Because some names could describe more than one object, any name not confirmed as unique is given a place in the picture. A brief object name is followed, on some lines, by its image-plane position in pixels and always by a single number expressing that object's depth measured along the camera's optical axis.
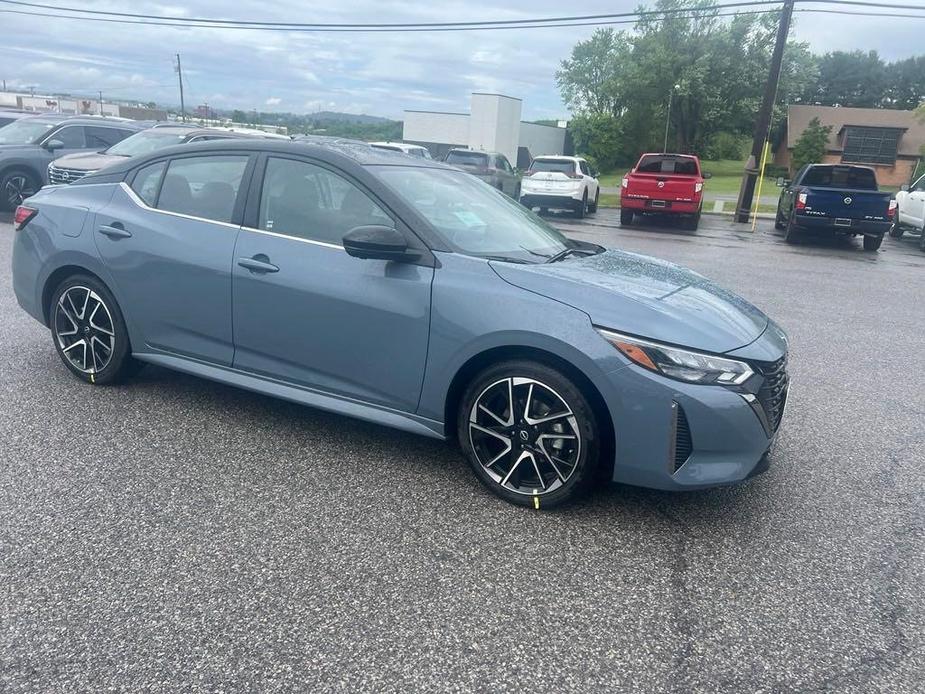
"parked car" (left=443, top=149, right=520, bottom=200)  21.30
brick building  47.28
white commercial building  52.03
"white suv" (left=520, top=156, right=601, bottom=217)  20.44
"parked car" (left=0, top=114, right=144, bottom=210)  13.59
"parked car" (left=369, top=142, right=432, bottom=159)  20.25
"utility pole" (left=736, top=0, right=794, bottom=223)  20.27
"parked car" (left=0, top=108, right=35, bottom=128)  21.06
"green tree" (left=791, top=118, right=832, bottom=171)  47.03
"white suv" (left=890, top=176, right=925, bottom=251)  17.53
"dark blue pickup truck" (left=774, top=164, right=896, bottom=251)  15.62
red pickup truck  18.34
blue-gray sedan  3.35
